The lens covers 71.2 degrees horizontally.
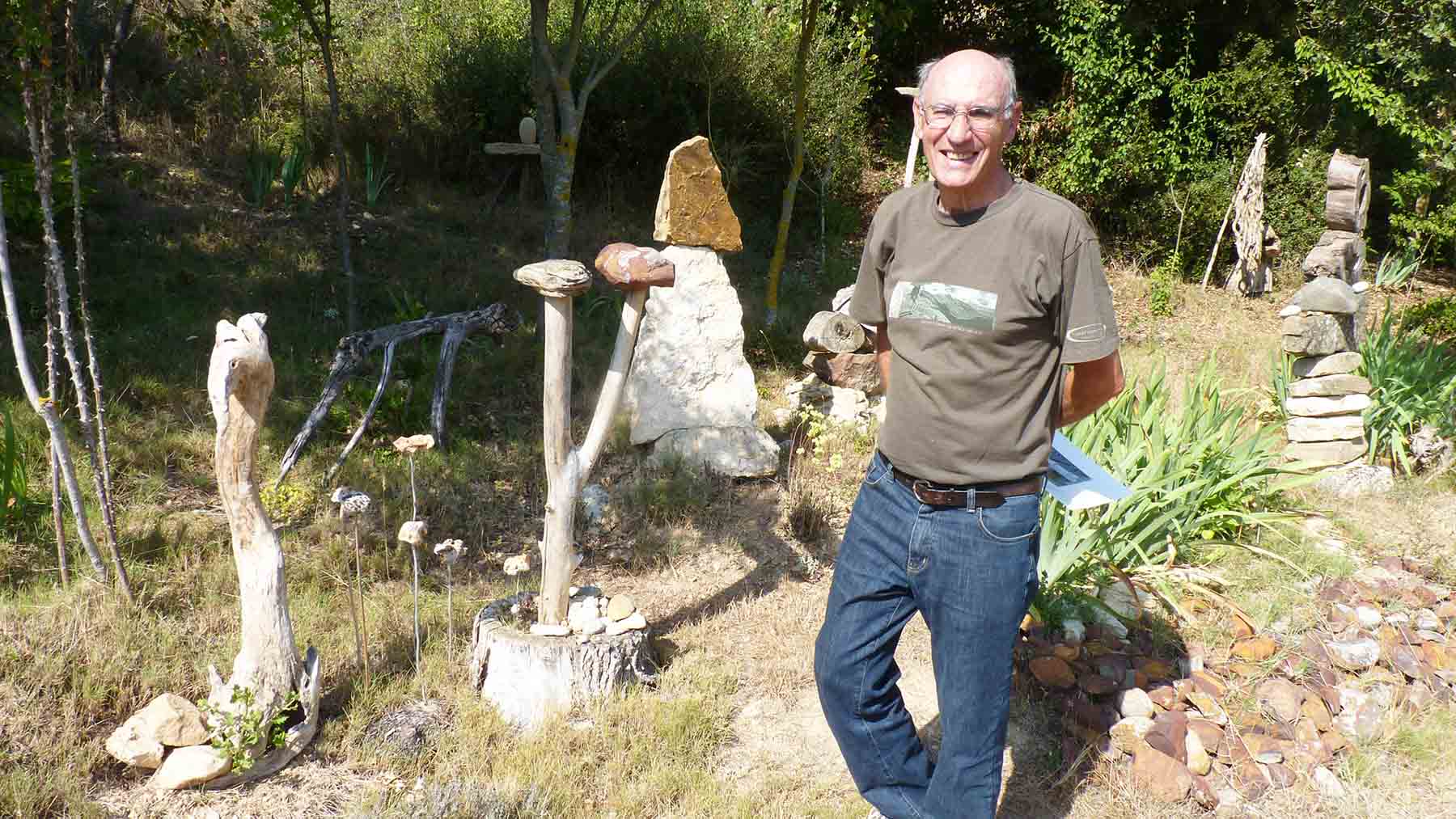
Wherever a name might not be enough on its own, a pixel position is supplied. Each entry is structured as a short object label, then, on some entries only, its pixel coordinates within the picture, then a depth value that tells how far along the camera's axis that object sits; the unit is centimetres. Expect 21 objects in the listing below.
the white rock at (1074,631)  373
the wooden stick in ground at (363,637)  345
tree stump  337
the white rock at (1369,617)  400
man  226
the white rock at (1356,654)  375
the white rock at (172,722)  300
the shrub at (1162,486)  388
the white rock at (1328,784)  316
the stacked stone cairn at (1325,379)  553
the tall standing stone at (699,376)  536
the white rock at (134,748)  296
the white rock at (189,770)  293
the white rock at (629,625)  353
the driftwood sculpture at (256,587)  296
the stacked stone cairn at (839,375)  584
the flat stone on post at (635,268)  328
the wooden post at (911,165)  559
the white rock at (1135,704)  345
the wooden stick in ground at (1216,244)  1001
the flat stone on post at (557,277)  315
